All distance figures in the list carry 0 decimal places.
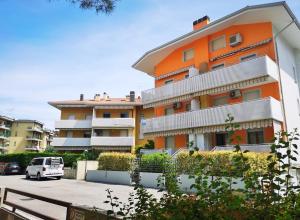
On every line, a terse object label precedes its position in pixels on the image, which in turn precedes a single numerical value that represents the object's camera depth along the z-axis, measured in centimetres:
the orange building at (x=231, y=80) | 1866
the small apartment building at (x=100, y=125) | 4031
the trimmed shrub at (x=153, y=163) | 1920
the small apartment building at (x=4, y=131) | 7825
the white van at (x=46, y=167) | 2425
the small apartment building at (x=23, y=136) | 8281
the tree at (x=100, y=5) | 632
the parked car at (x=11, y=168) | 3369
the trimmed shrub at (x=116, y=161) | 2150
